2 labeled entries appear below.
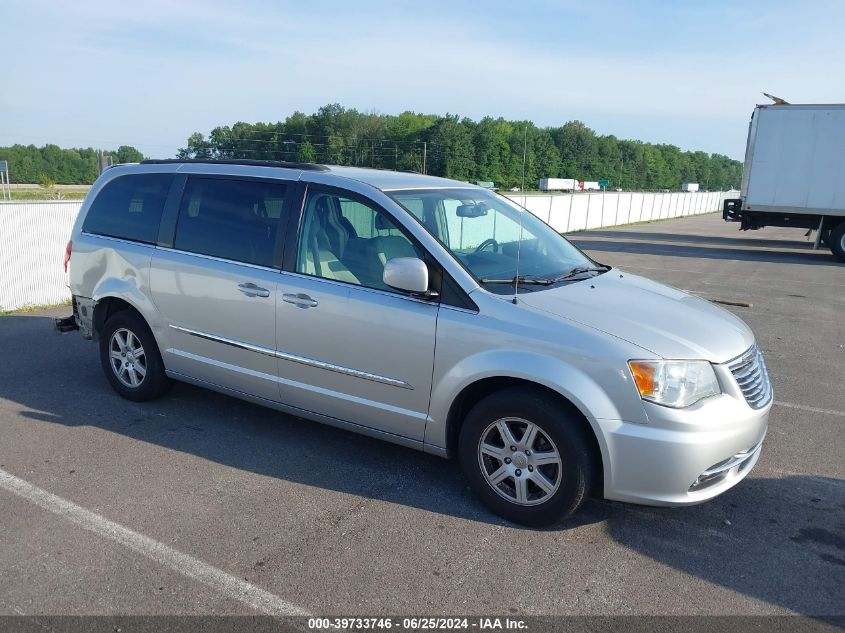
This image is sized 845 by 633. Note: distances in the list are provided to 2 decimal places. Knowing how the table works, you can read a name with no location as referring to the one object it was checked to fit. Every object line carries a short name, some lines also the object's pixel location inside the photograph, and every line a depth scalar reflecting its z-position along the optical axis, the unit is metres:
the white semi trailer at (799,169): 18.05
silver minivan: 3.47
